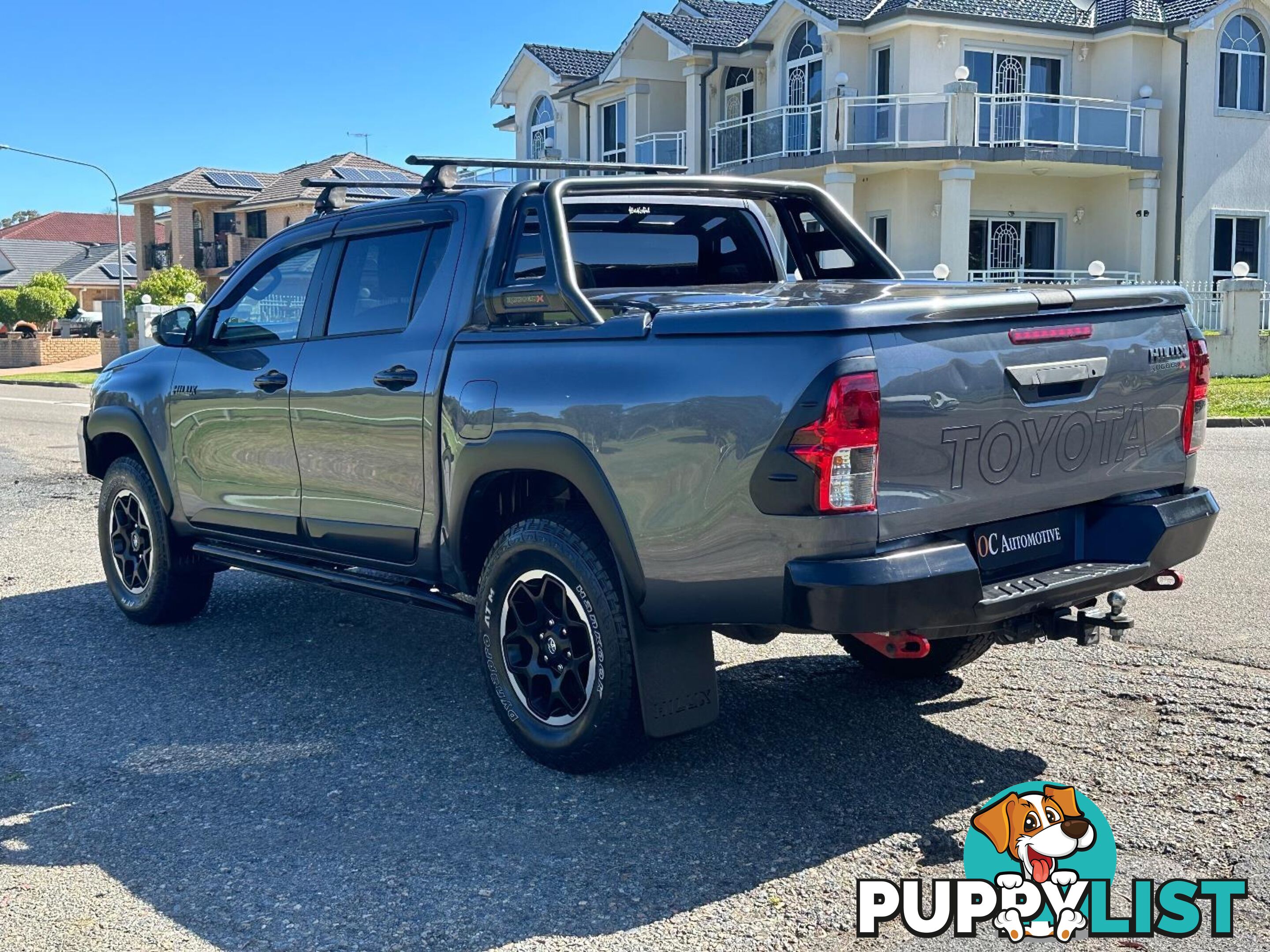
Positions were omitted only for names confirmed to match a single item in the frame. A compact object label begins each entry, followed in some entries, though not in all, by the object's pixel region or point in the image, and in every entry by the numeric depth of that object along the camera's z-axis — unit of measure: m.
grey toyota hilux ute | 3.91
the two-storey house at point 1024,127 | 28.52
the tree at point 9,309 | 54.31
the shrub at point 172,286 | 42.88
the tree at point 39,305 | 54.06
